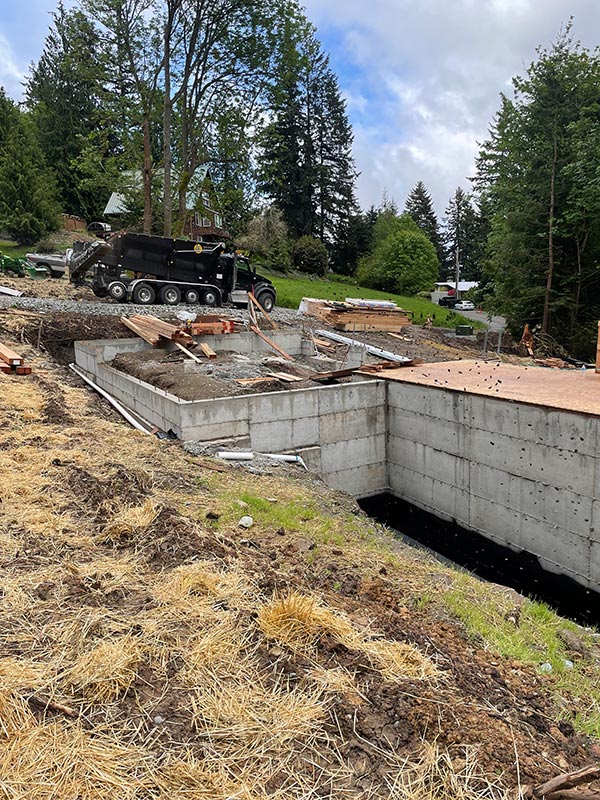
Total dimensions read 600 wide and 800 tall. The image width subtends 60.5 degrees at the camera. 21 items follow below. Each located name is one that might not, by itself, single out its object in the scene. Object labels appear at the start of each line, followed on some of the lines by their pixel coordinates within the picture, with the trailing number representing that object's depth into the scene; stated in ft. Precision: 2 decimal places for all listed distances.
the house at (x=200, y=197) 84.43
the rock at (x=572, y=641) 13.87
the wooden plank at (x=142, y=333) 43.78
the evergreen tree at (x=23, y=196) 96.48
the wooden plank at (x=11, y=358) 33.65
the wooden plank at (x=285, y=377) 38.87
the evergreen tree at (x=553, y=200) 60.80
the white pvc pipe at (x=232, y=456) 26.37
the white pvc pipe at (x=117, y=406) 30.73
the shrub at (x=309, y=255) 126.62
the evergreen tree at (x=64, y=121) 124.36
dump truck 56.85
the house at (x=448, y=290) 155.84
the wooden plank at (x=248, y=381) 37.45
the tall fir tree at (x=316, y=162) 144.36
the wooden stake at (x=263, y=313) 56.69
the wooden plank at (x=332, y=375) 38.40
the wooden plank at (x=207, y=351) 44.32
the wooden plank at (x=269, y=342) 49.72
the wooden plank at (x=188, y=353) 43.05
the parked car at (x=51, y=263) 75.15
